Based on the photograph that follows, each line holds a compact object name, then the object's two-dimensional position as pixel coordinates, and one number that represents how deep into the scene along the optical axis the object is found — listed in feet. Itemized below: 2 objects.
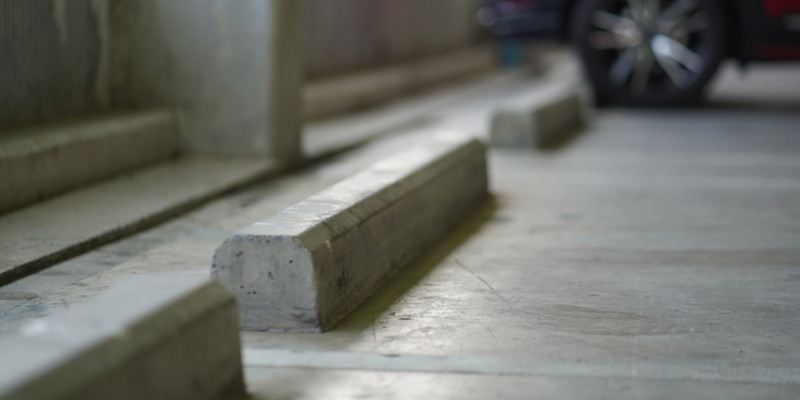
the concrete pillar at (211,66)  15.89
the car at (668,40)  23.07
